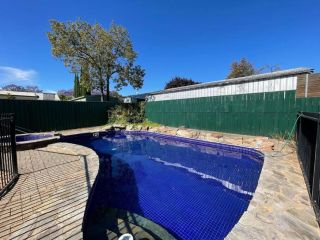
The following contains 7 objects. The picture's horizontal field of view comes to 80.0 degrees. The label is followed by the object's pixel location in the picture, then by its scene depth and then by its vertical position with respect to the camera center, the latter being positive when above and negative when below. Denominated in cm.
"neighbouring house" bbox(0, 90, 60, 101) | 2166 +165
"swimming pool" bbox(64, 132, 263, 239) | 329 -194
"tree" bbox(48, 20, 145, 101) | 1666 +514
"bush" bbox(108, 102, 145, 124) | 1512 -52
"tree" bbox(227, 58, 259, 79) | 2665 +529
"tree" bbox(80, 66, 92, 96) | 1802 +289
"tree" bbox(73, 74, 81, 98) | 2834 +282
